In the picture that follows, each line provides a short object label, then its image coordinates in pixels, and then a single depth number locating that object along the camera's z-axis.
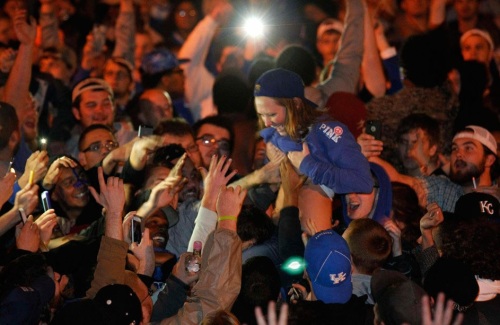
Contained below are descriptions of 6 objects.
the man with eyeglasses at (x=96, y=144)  16.56
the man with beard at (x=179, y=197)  14.32
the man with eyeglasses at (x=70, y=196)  15.22
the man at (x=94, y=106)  18.27
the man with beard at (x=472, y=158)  16.00
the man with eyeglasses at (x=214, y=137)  17.42
